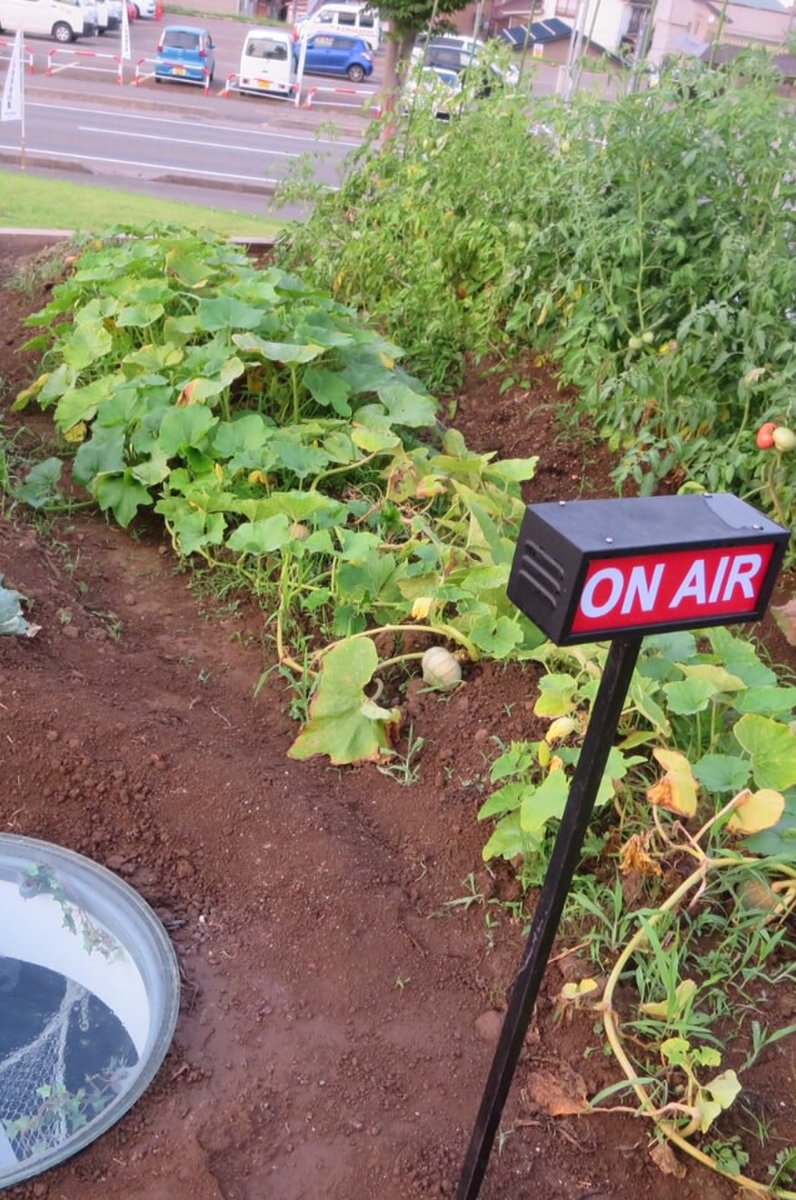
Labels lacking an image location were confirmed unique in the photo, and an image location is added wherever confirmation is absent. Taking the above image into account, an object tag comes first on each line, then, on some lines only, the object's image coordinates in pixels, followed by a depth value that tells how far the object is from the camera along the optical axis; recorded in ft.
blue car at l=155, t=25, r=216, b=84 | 66.28
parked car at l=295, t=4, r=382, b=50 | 83.30
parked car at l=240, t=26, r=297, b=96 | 65.92
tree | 25.66
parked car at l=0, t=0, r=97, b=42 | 76.38
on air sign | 3.53
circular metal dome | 5.59
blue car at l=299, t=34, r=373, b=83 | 78.79
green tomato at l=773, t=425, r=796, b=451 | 10.47
